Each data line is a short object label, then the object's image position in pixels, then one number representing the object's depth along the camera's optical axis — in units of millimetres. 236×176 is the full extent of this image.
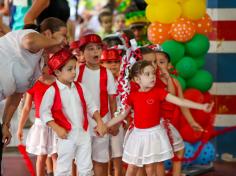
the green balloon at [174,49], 10434
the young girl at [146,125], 8929
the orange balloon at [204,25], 10660
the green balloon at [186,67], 10467
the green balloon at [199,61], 10751
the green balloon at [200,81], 10699
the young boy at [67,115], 8658
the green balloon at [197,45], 10518
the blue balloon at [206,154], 11139
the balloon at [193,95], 10654
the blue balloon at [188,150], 10945
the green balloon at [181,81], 10550
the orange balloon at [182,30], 10305
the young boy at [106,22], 17987
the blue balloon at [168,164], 11086
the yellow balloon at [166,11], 10370
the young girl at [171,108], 9624
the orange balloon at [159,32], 10564
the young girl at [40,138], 10150
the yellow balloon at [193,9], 10409
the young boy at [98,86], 9498
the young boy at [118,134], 9756
